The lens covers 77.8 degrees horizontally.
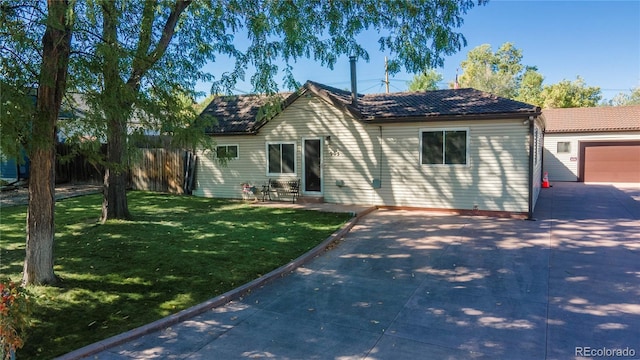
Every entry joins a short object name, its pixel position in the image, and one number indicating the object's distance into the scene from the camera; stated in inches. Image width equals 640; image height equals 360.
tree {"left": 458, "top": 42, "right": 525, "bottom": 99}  1867.9
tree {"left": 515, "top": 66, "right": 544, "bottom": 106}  1737.0
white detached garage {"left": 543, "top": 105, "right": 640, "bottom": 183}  837.2
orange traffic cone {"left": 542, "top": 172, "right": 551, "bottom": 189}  766.4
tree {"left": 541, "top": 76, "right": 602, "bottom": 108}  1438.2
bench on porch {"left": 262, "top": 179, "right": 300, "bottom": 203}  557.3
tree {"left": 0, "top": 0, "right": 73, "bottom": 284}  170.6
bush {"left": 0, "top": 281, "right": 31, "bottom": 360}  127.0
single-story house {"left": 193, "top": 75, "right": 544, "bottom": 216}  443.2
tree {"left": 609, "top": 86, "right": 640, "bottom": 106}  2182.6
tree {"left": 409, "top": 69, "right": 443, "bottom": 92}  1715.3
